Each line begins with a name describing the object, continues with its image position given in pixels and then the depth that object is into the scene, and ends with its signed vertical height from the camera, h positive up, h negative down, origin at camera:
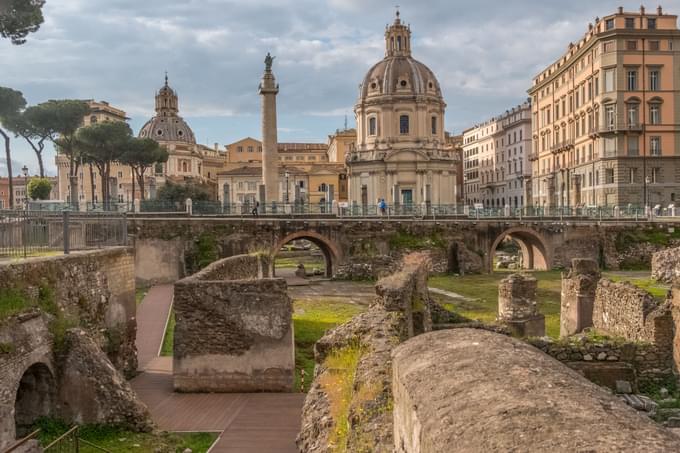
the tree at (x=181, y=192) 70.38 +2.66
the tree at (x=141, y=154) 67.38 +6.57
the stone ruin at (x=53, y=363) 10.38 -2.42
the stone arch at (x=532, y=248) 40.66 -2.53
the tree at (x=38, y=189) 51.78 +2.46
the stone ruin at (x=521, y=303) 18.47 -2.65
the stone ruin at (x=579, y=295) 17.70 -2.40
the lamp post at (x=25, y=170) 41.56 +3.15
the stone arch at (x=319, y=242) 38.19 -1.64
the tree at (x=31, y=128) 56.31 +7.94
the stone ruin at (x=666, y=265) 27.84 -2.64
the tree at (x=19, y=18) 32.78 +10.04
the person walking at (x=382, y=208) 41.62 +0.24
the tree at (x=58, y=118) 57.84 +8.96
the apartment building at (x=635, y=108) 57.19 +8.62
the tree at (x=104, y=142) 63.16 +7.34
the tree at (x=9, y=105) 53.25 +9.35
